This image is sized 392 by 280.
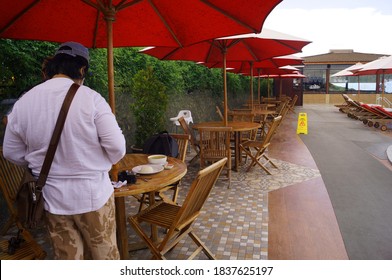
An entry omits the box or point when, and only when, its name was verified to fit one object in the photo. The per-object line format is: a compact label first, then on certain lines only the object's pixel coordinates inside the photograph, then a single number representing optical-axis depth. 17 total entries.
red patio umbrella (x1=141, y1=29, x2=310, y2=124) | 4.94
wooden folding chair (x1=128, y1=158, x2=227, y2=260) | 2.07
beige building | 25.45
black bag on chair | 3.54
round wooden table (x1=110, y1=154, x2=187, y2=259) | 2.14
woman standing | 1.46
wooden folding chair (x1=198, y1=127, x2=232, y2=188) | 4.46
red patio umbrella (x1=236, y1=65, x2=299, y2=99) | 12.94
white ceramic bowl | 2.66
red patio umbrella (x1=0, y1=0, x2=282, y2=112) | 2.56
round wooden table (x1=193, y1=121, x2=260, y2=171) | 5.45
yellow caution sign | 9.64
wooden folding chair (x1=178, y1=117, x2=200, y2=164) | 4.69
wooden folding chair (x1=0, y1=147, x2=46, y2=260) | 1.98
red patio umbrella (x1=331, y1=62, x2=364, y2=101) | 18.08
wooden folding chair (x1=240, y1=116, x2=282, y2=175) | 5.12
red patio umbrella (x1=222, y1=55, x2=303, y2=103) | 7.66
